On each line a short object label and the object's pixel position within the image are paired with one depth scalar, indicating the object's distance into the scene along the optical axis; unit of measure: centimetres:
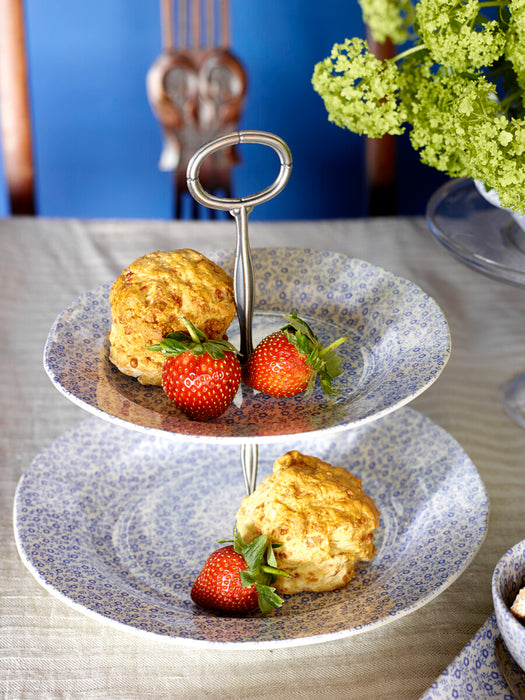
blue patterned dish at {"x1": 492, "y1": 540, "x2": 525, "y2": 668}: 57
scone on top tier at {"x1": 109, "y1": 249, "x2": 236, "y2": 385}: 69
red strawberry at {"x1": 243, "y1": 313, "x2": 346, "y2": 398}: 68
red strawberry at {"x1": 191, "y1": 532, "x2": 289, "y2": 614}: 65
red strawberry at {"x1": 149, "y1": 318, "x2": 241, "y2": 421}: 64
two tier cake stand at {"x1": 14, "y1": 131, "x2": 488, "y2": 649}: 64
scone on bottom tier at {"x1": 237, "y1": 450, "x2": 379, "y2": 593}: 67
